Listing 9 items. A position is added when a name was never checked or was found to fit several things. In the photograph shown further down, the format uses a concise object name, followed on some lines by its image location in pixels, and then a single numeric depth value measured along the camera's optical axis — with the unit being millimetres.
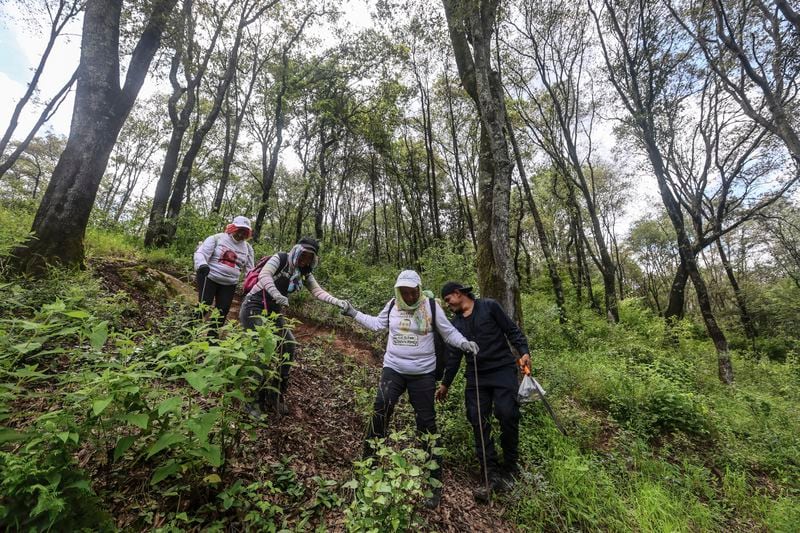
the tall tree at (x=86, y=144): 4789
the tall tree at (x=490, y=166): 5262
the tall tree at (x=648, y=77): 10477
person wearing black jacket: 3521
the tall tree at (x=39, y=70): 13156
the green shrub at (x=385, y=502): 2098
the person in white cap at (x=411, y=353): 3299
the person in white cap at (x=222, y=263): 4410
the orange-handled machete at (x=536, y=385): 3563
